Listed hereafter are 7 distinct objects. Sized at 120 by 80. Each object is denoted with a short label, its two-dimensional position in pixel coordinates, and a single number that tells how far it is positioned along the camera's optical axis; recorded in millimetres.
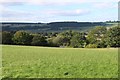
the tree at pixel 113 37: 62925
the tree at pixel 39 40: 54680
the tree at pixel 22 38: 56208
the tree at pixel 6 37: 53186
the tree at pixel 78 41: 64684
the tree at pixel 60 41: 61539
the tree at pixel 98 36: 63512
